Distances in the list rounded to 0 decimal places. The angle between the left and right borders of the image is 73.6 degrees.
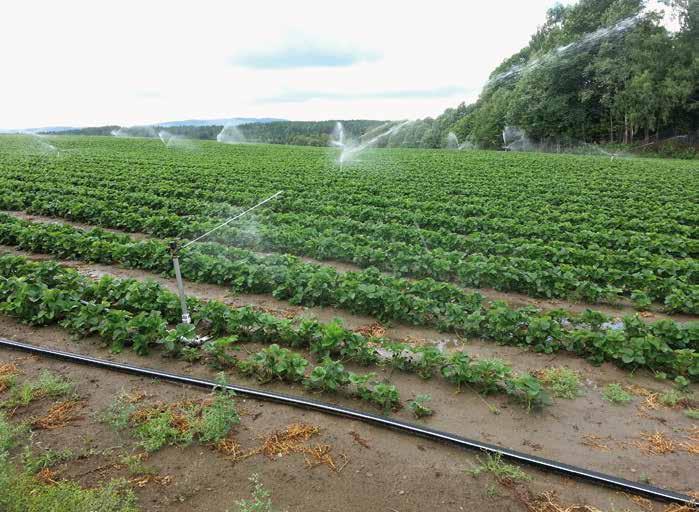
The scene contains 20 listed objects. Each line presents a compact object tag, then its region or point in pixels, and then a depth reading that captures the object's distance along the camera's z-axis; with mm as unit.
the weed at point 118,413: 4566
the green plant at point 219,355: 5633
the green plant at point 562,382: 5262
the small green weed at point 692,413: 4832
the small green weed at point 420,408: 4832
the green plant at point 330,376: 5047
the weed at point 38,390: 4914
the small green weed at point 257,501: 3447
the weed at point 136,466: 4012
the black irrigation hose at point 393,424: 3869
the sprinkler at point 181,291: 5969
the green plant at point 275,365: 5258
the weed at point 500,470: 3990
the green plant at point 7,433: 4156
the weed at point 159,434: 4285
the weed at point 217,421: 4410
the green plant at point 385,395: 4867
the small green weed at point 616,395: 5137
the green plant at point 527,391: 4855
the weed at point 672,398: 5055
